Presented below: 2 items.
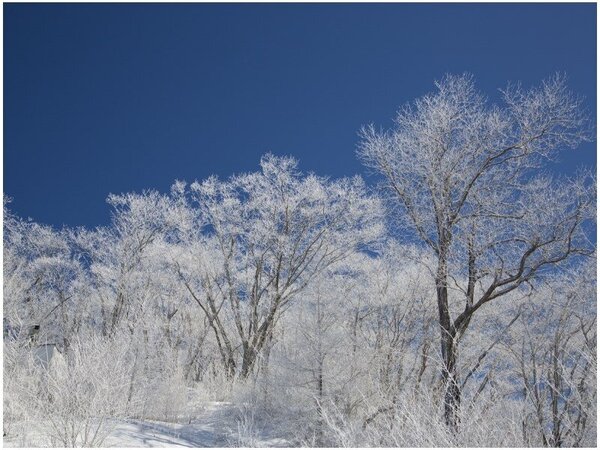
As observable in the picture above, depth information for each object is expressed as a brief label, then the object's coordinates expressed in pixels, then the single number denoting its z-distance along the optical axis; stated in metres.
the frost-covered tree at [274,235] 20.06
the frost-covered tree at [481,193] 9.43
